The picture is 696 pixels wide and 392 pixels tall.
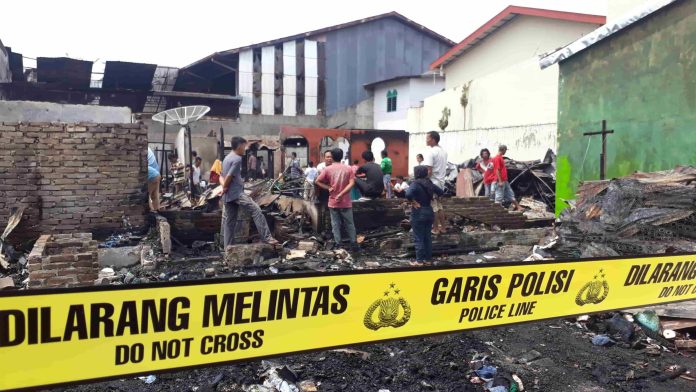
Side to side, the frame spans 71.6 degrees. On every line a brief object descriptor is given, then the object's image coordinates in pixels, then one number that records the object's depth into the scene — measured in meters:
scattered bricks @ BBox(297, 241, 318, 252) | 7.68
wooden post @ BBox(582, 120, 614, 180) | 9.22
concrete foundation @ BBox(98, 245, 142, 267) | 6.65
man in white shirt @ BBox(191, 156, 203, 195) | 13.82
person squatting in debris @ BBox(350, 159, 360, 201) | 9.87
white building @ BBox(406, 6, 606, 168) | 15.92
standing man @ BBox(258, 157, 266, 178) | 22.80
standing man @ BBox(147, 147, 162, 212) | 8.20
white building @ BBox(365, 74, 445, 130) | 27.08
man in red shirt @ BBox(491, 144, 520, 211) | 10.77
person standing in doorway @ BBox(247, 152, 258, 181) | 22.16
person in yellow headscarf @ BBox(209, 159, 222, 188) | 12.61
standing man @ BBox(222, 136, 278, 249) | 6.76
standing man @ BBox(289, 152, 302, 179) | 13.23
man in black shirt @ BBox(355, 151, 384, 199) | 9.01
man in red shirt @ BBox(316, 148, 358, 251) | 7.60
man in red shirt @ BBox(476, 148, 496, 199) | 11.11
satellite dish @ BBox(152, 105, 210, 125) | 11.87
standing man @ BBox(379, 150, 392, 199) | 11.79
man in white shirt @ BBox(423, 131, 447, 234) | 7.72
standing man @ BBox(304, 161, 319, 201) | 9.17
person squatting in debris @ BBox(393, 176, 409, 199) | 9.54
